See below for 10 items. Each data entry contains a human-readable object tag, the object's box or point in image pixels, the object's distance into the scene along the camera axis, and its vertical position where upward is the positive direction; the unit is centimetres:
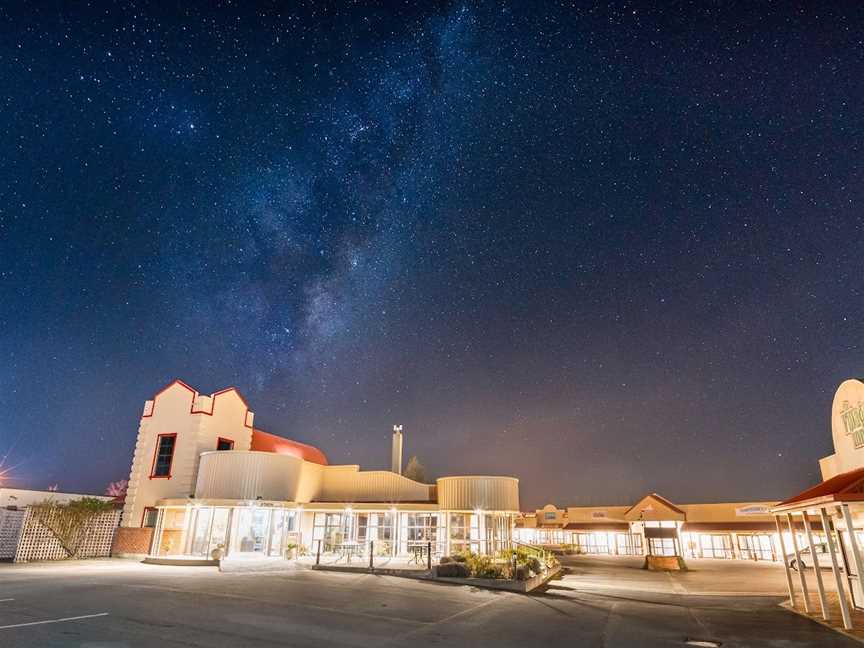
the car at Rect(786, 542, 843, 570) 3000 -202
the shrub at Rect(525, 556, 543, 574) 1985 -159
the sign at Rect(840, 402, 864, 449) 1307 +244
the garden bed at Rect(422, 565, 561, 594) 1712 -199
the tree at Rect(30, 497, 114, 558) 2434 -25
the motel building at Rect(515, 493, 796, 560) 4191 -57
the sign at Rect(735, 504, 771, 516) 4334 +105
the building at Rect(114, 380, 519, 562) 2478 +63
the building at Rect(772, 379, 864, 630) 1067 +40
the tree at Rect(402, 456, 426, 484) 5422 +471
